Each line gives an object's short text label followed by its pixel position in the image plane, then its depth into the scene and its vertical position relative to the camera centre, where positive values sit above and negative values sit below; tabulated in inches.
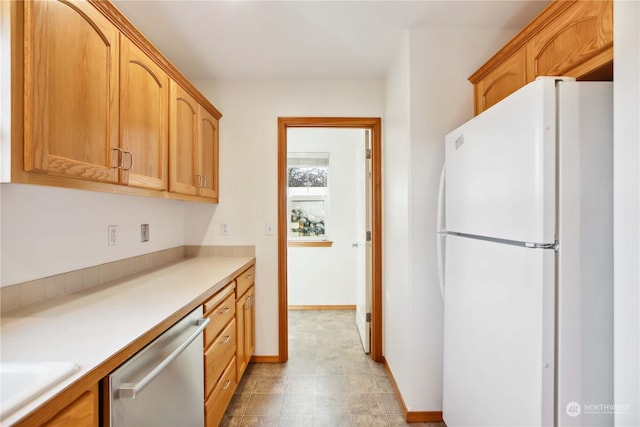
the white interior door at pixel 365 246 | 113.3 -12.3
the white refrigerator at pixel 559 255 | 41.7 -5.6
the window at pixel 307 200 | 173.6 +6.8
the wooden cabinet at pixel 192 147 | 74.0 +17.3
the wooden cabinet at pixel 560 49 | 44.0 +27.0
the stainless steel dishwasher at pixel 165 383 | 35.9 -22.7
